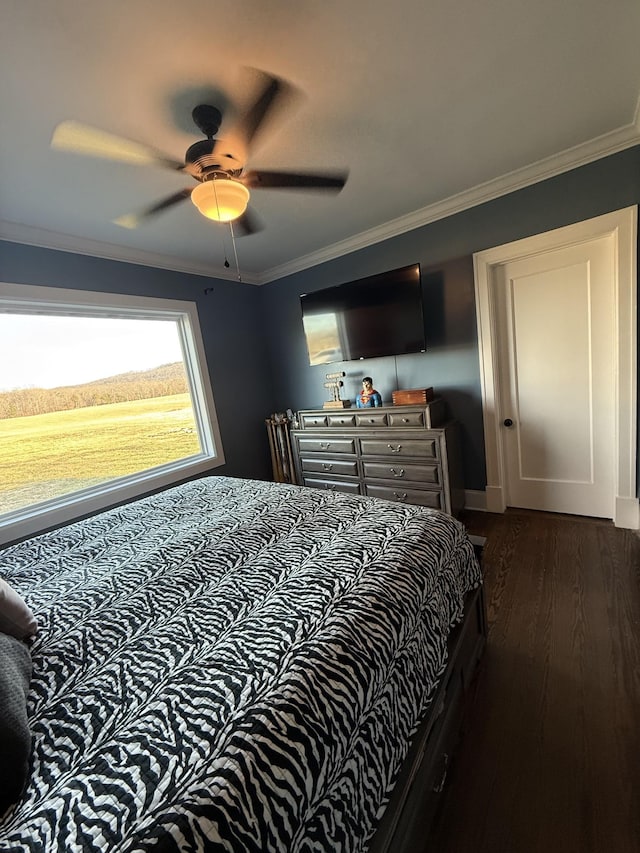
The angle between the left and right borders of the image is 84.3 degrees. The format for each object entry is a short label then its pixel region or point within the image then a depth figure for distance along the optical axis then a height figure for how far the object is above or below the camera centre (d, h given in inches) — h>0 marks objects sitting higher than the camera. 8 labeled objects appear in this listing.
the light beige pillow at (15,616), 38.6 -22.0
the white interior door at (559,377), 97.1 -10.9
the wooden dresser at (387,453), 109.7 -29.6
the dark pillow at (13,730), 23.8 -23.0
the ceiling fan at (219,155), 59.6 +39.9
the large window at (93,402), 97.5 -0.1
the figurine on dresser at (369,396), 125.9 -10.9
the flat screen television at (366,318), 114.0 +16.5
